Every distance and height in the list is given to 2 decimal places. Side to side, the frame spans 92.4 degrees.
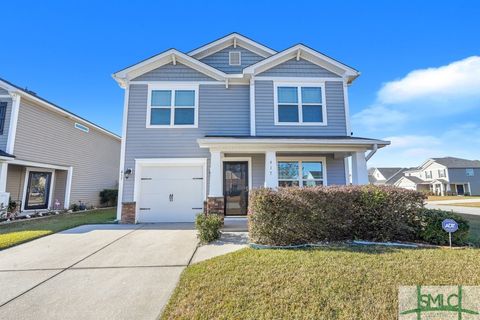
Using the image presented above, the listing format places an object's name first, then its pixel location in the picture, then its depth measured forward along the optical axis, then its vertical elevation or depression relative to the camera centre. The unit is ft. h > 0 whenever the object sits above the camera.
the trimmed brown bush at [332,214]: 17.63 -1.83
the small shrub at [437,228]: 17.53 -2.84
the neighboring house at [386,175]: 173.37 +13.05
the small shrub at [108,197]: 53.31 -1.53
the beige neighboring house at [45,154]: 34.83 +6.44
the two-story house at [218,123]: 30.81 +9.33
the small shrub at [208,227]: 19.69 -3.18
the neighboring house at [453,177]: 130.93 +8.12
